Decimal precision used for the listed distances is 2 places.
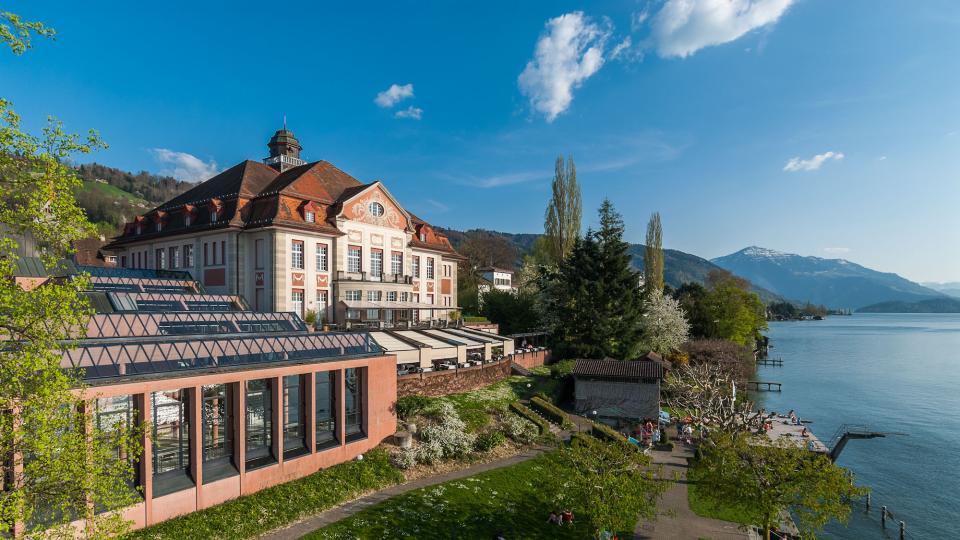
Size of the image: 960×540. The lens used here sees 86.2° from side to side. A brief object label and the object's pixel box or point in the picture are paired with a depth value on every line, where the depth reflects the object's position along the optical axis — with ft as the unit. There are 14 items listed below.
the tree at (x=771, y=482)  58.08
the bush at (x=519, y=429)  97.81
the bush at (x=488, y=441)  90.02
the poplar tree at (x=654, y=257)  244.22
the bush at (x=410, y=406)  92.58
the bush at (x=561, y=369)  141.67
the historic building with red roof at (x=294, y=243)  133.90
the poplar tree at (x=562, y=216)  208.73
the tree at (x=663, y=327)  187.62
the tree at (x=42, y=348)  31.48
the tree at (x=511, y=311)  194.99
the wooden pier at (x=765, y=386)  219.20
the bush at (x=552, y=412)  111.14
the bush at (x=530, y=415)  104.87
